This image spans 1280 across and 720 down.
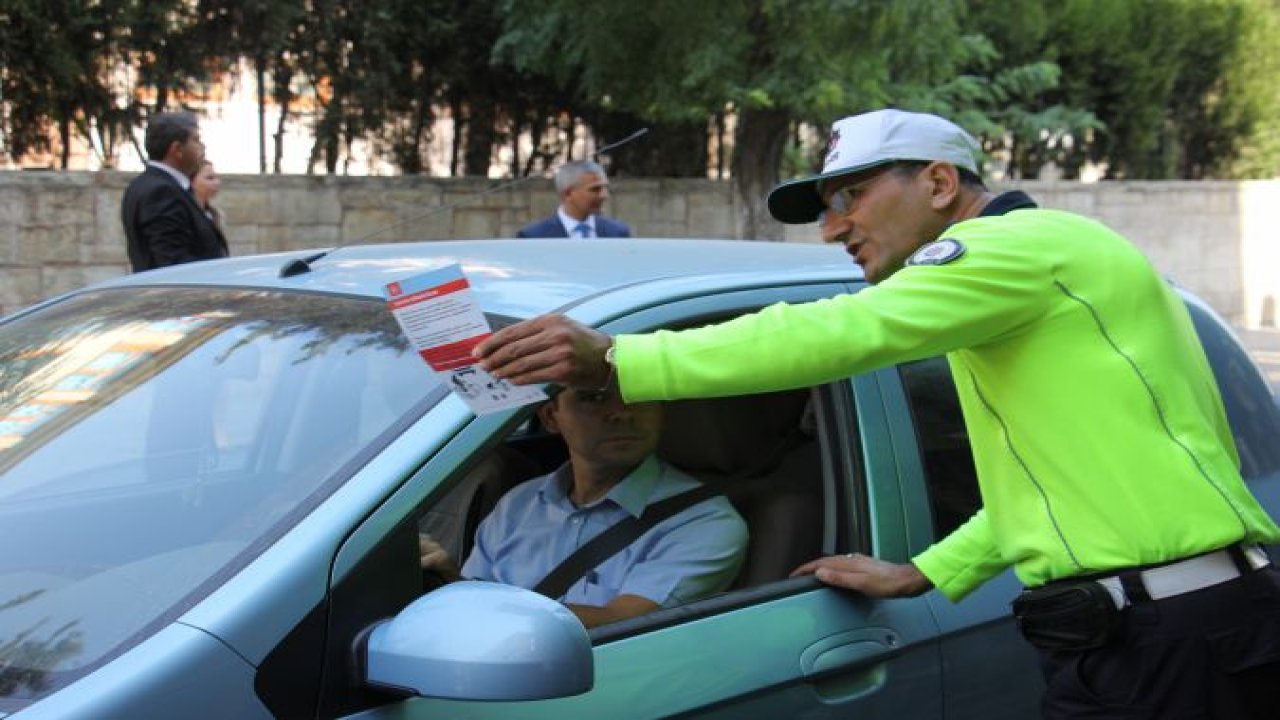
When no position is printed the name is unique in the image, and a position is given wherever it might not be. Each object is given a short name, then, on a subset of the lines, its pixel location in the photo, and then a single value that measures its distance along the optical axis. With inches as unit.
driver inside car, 112.7
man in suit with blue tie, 312.5
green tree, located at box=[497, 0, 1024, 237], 415.2
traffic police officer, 82.2
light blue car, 77.9
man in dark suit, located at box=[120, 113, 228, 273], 239.8
